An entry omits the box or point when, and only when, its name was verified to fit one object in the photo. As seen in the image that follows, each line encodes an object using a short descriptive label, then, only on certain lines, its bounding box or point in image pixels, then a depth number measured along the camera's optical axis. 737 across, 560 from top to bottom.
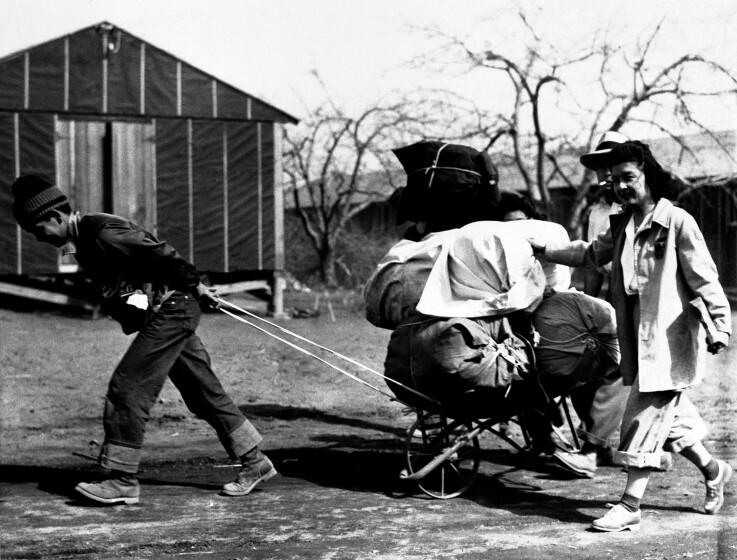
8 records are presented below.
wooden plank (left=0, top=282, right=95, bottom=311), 15.86
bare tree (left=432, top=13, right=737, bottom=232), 15.19
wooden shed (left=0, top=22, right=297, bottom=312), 15.62
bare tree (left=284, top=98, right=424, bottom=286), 27.14
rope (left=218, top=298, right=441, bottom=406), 5.51
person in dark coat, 5.57
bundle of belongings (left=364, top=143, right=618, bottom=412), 5.34
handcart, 5.52
